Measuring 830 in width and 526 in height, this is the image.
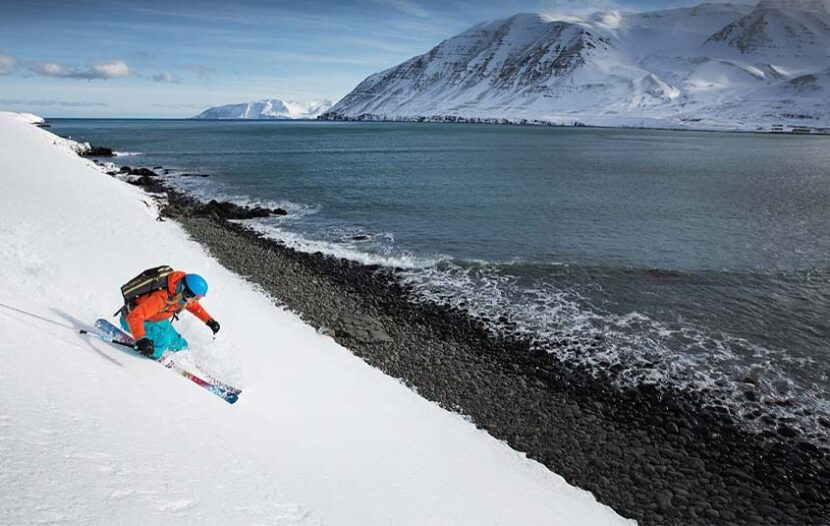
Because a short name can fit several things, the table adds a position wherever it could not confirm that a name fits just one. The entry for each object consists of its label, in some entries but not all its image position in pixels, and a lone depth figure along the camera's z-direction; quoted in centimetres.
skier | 889
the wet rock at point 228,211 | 3556
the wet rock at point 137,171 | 5438
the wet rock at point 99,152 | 7719
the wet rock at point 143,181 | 4637
